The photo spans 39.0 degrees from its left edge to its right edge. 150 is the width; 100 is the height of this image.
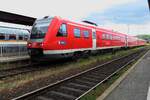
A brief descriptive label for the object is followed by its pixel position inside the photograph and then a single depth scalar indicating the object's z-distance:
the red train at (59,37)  12.52
